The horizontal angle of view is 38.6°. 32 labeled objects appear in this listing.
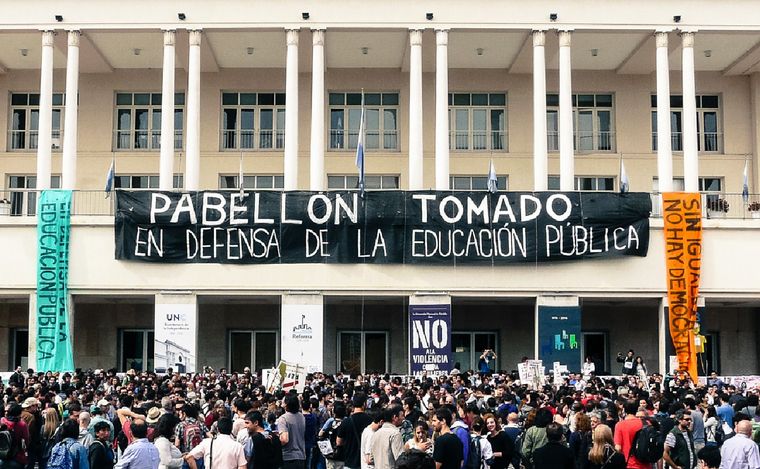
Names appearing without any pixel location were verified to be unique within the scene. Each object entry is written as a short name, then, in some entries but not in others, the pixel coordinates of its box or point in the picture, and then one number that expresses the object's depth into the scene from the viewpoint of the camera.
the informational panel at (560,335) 38.06
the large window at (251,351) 44.06
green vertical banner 38.00
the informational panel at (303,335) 37.56
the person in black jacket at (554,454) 12.73
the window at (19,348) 43.69
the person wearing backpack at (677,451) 16.14
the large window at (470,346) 44.19
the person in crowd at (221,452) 13.07
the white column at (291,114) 39.97
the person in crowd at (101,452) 13.11
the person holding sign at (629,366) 36.48
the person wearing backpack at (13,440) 14.90
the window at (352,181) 45.56
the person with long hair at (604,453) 12.91
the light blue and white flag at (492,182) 39.16
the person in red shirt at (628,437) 14.91
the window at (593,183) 45.88
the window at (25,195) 43.06
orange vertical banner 38.38
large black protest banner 38.72
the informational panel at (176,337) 37.34
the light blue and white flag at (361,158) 38.53
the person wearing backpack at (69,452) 12.88
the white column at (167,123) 39.88
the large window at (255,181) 45.41
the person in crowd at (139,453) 12.28
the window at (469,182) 45.72
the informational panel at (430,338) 37.62
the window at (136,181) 45.66
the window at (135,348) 43.78
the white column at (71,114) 40.06
